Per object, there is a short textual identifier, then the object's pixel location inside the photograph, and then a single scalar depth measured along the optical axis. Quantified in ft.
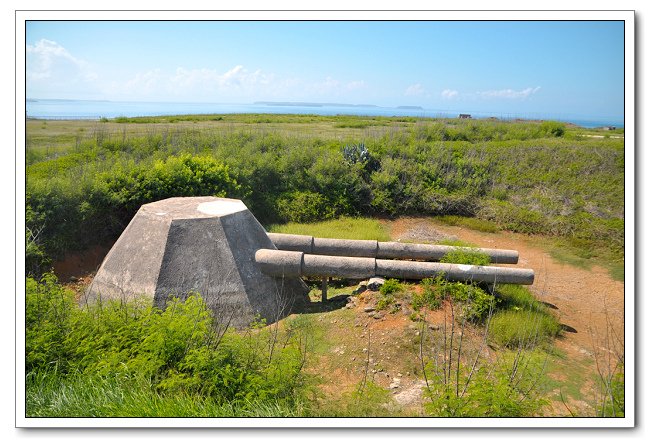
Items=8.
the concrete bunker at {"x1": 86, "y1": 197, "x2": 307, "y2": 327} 24.53
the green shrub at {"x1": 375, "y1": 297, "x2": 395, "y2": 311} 26.40
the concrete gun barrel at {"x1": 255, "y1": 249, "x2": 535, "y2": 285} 26.40
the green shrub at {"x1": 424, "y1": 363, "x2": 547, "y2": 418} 14.84
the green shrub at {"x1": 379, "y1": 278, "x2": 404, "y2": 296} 27.45
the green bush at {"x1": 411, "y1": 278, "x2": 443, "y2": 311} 26.43
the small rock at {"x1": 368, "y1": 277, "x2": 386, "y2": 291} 27.91
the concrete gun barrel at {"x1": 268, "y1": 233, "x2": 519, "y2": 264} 31.55
